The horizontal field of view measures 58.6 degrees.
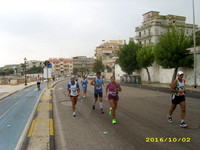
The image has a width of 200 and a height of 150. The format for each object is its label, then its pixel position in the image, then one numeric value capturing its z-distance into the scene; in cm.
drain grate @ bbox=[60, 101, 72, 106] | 1129
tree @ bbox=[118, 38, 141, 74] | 3453
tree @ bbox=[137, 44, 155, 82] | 2897
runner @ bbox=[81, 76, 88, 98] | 1401
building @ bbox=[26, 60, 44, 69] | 17782
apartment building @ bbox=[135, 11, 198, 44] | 5291
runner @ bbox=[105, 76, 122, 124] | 668
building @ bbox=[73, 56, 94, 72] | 14238
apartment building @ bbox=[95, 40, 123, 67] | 9804
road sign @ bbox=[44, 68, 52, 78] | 2098
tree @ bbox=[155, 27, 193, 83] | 2117
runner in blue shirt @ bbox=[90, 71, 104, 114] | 868
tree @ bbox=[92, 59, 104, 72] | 6746
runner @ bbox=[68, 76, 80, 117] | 787
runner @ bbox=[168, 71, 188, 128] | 601
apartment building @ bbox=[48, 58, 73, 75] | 13325
